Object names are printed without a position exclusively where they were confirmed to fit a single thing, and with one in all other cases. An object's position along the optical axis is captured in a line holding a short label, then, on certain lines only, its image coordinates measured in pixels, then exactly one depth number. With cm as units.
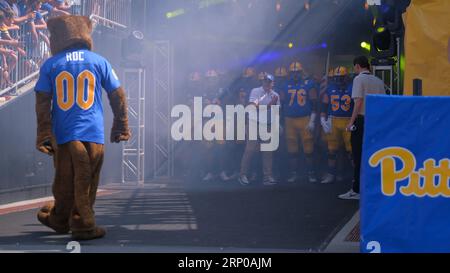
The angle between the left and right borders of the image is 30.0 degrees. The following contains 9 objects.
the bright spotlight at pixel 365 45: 1849
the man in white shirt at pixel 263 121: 1343
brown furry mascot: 743
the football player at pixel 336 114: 1309
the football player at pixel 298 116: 1362
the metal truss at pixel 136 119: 1383
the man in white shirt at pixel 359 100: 1048
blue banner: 597
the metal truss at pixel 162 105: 1452
